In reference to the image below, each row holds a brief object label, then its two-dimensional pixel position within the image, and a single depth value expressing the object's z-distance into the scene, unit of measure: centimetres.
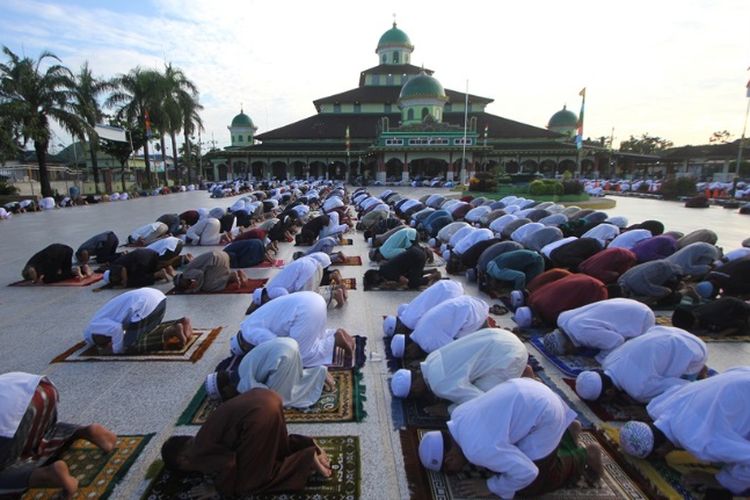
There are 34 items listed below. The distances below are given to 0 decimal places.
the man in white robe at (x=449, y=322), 388
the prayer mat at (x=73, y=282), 687
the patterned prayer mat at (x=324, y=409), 326
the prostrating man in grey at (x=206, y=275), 641
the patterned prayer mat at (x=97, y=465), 258
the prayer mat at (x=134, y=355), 422
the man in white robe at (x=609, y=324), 387
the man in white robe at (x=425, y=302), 431
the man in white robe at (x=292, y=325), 371
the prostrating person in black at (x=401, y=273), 652
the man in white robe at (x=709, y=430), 244
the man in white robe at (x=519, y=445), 243
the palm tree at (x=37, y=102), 1862
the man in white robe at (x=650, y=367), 319
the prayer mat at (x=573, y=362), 394
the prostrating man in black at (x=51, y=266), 688
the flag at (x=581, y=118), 2400
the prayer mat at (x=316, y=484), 256
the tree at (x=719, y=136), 6005
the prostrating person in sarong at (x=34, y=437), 244
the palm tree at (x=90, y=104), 2102
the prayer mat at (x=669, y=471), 254
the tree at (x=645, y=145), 6108
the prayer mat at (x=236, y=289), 647
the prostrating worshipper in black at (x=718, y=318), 467
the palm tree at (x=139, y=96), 2719
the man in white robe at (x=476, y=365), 302
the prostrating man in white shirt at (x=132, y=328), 423
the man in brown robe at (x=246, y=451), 242
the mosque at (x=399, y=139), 3453
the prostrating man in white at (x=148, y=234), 970
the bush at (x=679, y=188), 2300
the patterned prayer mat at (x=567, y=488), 255
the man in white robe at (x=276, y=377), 316
